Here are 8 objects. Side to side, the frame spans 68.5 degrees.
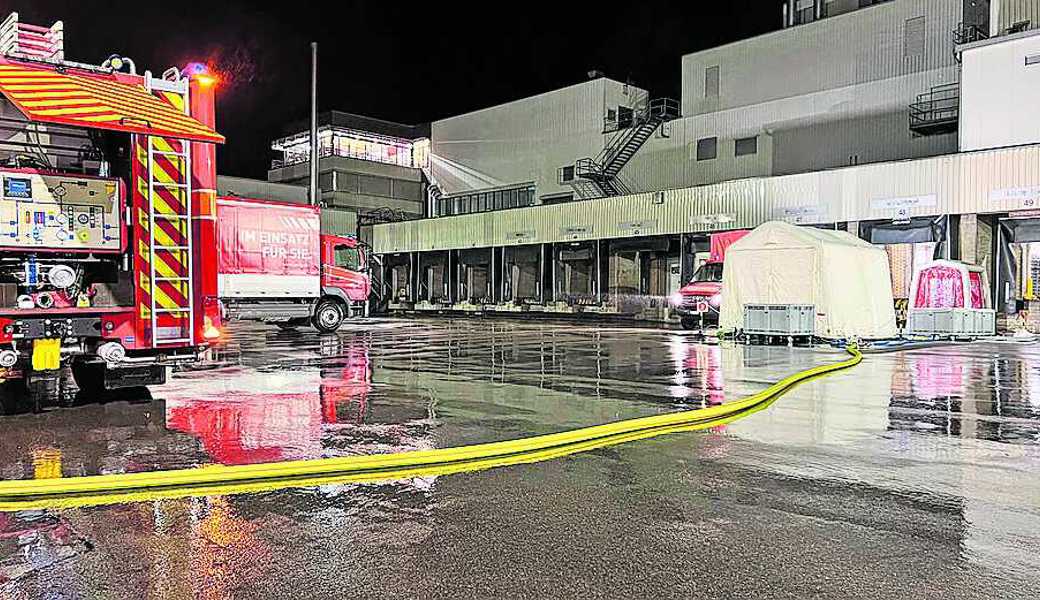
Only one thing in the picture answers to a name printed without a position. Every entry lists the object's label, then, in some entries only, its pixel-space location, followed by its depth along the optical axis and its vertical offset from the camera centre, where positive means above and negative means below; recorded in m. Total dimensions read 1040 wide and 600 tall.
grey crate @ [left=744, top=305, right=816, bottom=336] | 18.41 -0.47
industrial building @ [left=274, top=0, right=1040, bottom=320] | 26.75 +6.85
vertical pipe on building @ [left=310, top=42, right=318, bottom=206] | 29.85 +7.61
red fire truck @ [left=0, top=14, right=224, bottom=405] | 7.19 +0.78
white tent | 18.38 +0.56
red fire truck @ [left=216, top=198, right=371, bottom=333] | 19.03 +0.86
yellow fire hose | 4.76 -1.21
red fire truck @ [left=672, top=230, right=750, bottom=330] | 24.30 +0.28
